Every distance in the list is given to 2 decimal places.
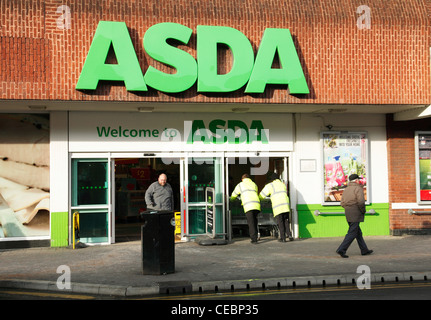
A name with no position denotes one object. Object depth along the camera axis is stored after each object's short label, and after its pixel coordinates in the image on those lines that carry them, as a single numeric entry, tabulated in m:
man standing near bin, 11.99
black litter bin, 9.15
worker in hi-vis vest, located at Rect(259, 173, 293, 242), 13.12
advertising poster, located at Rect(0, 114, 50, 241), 12.81
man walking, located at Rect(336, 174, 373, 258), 10.80
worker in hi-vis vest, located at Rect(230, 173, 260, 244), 13.20
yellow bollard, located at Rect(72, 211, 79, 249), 12.32
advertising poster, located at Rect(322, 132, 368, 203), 14.18
